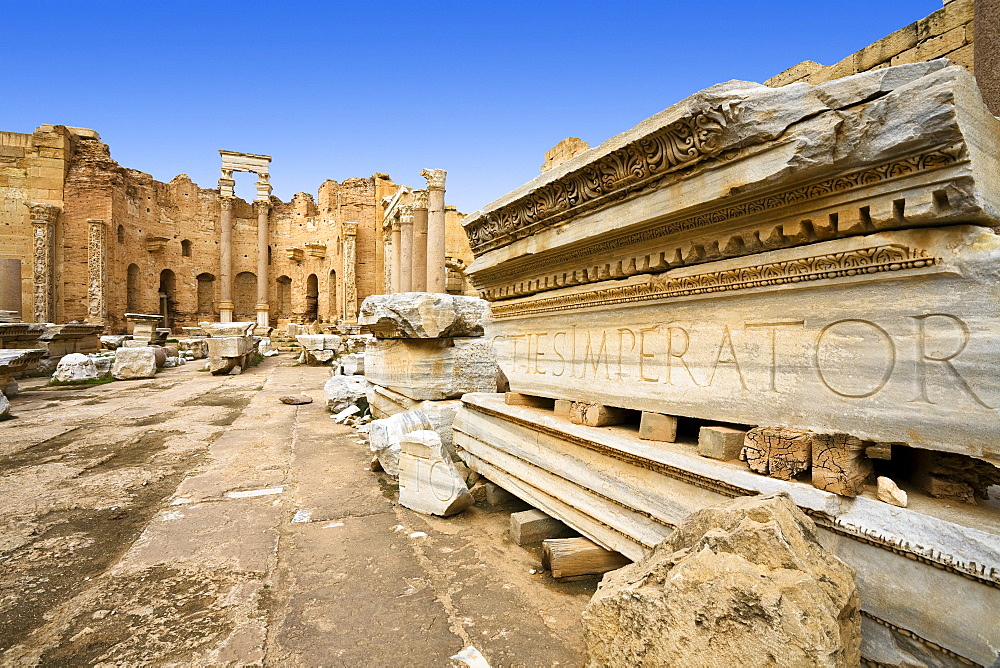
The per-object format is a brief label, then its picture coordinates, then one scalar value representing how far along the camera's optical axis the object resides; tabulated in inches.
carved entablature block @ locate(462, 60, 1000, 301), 45.0
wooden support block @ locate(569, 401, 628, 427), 87.1
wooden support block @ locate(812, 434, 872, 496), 50.6
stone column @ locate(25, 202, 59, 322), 760.3
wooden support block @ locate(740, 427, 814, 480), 55.4
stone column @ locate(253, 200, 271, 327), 917.2
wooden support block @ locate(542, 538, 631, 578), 77.9
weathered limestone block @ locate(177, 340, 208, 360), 626.2
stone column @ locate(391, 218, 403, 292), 742.5
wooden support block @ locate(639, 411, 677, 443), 74.9
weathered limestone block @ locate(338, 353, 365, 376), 323.0
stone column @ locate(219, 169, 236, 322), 898.7
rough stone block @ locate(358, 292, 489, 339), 158.1
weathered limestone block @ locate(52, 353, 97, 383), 379.2
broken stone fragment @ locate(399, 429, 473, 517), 107.1
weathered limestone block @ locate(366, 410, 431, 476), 136.1
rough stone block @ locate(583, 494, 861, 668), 38.2
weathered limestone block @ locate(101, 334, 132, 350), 608.1
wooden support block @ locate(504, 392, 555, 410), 112.4
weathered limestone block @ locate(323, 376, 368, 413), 238.2
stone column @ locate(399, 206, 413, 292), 693.9
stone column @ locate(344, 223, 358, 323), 853.8
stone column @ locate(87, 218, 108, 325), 791.1
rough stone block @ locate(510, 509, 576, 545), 92.7
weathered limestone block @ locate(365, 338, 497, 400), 166.7
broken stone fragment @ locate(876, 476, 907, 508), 47.5
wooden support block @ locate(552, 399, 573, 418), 97.8
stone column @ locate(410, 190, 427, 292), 644.7
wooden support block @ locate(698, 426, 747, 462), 63.2
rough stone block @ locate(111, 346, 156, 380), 417.4
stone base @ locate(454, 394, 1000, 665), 41.0
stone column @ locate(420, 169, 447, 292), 571.5
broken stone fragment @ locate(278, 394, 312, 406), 271.9
